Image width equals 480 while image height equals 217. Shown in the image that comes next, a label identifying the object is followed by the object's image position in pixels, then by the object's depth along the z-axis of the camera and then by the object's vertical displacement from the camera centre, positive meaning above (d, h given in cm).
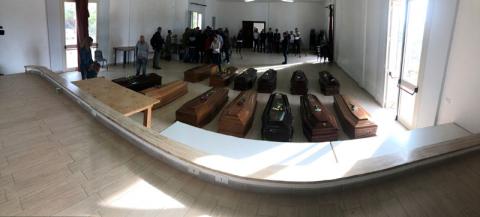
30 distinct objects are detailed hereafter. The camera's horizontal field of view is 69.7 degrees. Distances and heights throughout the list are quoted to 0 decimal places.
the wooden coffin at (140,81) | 845 -102
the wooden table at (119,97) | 418 -75
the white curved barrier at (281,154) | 203 -76
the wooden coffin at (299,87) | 940 -109
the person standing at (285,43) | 1541 +12
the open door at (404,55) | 616 -9
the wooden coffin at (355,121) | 586 -127
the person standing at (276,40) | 2042 +32
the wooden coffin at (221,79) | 1012 -104
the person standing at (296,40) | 1874 +34
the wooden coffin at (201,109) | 641 -128
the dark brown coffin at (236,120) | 593 -131
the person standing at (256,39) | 2045 +34
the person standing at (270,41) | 2050 +22
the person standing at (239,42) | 2033 +12
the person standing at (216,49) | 1261 -20
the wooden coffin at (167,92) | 765 -115
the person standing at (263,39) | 2052 +35
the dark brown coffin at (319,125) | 575 -132
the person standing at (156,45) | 1274 -14
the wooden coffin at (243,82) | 974 -107
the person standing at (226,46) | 1452 -10
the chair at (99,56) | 1132 -55
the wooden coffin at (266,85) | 948 -108
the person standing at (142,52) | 1070 -35
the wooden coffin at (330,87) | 927 -105
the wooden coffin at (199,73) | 1059 -94
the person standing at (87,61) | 812 -53
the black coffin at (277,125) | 570 -131
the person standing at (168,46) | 1466 -19
